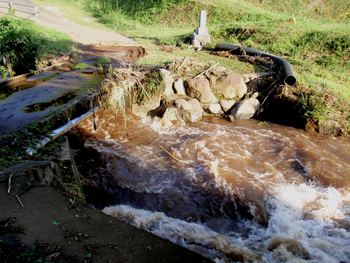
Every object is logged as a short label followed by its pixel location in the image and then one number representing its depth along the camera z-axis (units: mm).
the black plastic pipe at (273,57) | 10242
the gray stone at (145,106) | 9984
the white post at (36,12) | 18527
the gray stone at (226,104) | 10641
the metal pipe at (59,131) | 6397
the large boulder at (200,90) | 10555
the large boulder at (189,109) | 10031
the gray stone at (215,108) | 10523
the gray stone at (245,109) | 10328
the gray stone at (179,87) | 10578
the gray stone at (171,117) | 9698
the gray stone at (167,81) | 10336
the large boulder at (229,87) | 10719
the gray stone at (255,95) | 10656
